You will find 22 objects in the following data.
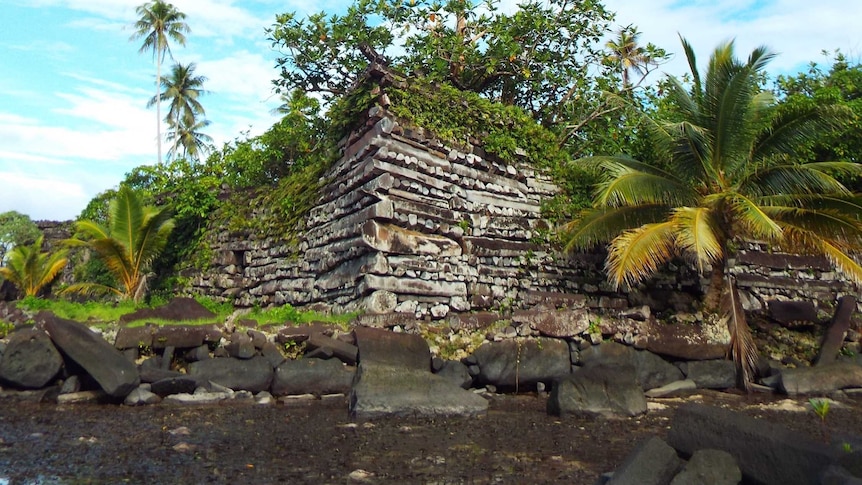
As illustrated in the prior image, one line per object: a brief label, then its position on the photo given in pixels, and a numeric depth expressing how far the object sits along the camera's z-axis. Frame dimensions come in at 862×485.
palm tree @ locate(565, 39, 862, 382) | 9.98
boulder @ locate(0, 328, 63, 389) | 7.43
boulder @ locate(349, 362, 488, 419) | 7.28
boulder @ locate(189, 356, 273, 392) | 8.05
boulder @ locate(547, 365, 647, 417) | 7.61
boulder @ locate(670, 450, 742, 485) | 4.07
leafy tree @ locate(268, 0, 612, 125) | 17.02
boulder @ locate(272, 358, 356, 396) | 8.23
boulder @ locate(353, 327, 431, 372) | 8.47
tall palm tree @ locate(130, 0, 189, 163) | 33.53
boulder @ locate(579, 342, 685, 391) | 9.83
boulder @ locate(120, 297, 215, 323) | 9.60
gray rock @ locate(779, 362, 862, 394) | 9.85
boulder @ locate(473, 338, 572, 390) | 9.31
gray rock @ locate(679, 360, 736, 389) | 10.20
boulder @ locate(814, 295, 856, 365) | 11.28
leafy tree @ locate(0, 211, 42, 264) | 27.08
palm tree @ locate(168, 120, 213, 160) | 37.41
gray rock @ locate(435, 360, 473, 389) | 8.97
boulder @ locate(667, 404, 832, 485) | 4.08
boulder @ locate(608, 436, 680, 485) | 4.16
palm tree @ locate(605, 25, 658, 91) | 17.45
